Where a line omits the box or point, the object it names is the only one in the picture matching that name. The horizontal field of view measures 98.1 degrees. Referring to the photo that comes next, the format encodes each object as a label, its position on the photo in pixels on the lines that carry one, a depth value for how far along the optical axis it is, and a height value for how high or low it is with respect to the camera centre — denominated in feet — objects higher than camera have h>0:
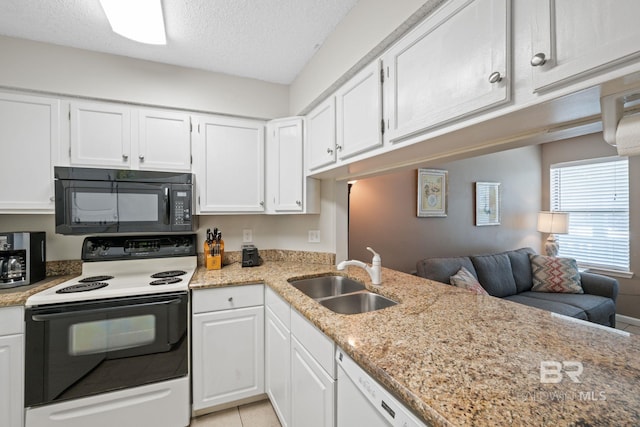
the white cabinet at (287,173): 7.44 +1.13
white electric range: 5.02 -2.66
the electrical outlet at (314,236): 8.19 -0.66
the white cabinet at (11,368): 4.91 -2.74
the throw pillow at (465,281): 9.11 -2.29
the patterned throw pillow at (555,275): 10.93 -2.53
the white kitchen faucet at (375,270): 5.58 -1.15
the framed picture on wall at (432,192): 11.25 +0.87
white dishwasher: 2.44 -1.89
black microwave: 6.08 +0.32
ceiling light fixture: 4.88 +3.68
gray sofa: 9.73 -2.81
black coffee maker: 5.67 -0.91
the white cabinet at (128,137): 6.42 +1.87
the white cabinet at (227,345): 6.01 -2.93
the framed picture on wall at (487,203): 12.76 +0.47
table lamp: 12.88 -0.61
